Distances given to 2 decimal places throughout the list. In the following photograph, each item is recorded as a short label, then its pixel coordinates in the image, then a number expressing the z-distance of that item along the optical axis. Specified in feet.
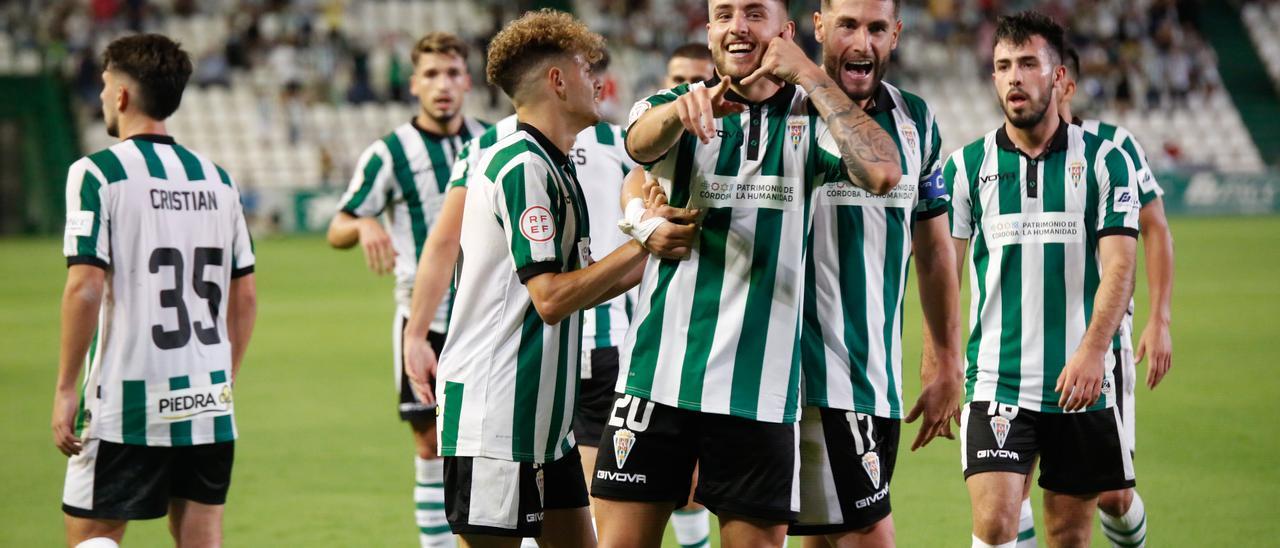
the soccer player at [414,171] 43.42
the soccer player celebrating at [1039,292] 32.83
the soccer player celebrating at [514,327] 26.40
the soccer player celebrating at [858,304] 27.20
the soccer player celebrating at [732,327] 24.91
